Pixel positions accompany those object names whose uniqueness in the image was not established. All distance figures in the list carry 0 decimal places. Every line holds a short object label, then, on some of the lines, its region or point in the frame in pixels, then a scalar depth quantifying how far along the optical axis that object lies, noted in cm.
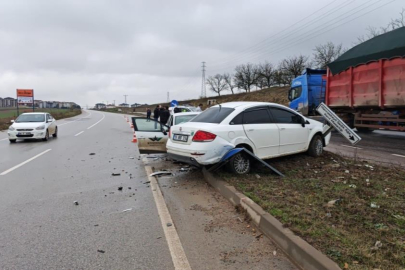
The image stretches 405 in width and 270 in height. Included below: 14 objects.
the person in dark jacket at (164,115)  1785
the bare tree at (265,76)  7712
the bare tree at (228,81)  9819
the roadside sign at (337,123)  738
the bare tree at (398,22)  3891
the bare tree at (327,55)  5847
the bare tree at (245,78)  8394
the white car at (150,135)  888
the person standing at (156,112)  2165
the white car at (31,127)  1505
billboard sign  4431
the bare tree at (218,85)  10262
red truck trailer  1130
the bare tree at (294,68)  6550
